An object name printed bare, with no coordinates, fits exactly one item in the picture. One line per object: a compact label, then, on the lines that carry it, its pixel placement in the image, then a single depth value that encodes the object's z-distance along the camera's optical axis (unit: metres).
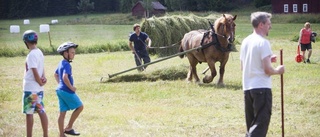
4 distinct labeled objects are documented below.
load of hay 27.16
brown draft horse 15.00
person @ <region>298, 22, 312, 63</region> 21.94
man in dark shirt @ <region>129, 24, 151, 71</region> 18.59
